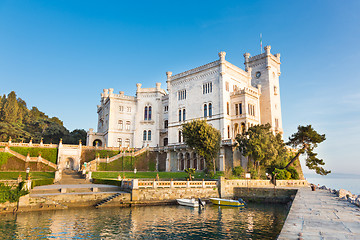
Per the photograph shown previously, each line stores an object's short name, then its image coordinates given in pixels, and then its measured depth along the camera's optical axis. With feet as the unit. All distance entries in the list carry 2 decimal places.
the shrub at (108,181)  102.23
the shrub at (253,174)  121.60
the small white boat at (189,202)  86.69
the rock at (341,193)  74.95
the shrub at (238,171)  125.49
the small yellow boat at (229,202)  88.07
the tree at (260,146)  119.75
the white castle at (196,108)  156.56
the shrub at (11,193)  69.00
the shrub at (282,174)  122.42
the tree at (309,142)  133.08
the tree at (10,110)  201.67
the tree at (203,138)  126.31
